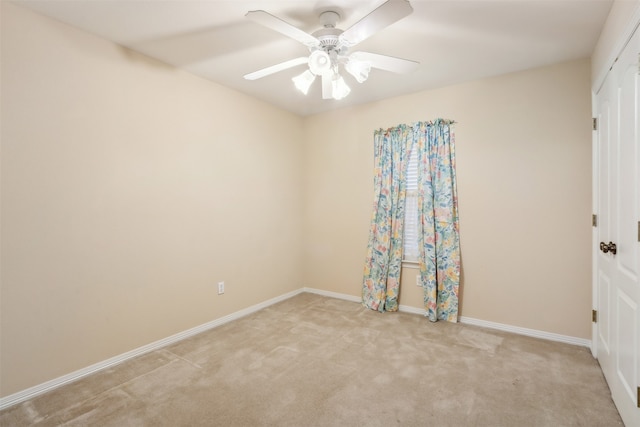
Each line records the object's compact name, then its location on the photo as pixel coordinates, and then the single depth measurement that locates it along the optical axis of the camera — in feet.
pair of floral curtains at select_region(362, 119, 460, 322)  10.71
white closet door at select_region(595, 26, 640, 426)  5.19
